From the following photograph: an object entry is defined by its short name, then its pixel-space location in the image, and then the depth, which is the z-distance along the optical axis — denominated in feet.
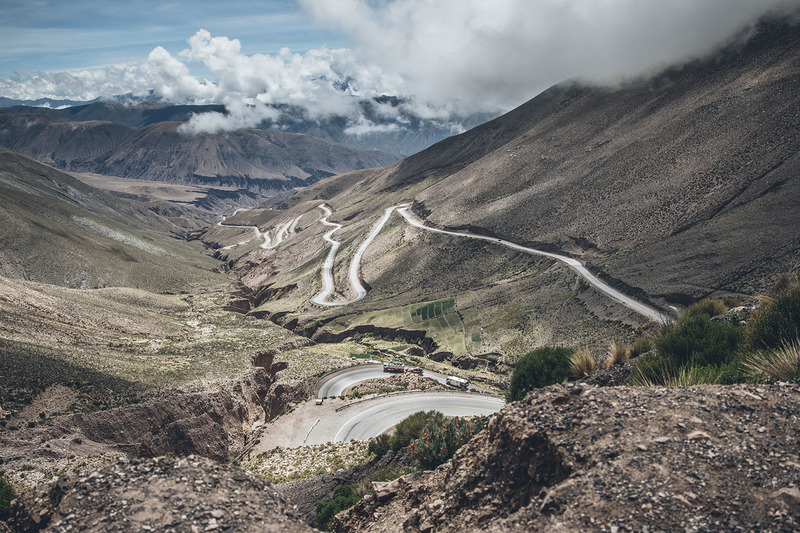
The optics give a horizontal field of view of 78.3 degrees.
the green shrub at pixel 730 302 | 104.06
